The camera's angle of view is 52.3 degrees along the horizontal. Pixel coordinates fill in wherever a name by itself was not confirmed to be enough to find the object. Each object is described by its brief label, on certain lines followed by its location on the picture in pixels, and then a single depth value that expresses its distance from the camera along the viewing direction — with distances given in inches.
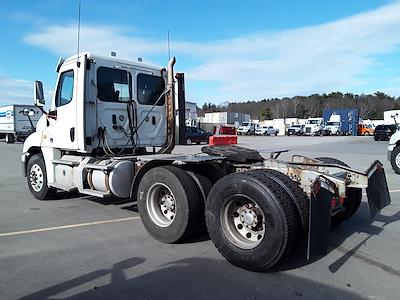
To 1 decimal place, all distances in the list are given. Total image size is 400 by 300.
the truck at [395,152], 540.0
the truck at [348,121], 2432.3
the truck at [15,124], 1569.9
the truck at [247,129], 2684.5
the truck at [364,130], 2480.3
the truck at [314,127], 2423.7
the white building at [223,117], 3828.7
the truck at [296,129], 2529.5
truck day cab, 174.2
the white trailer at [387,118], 2383.6
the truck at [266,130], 2632.9
